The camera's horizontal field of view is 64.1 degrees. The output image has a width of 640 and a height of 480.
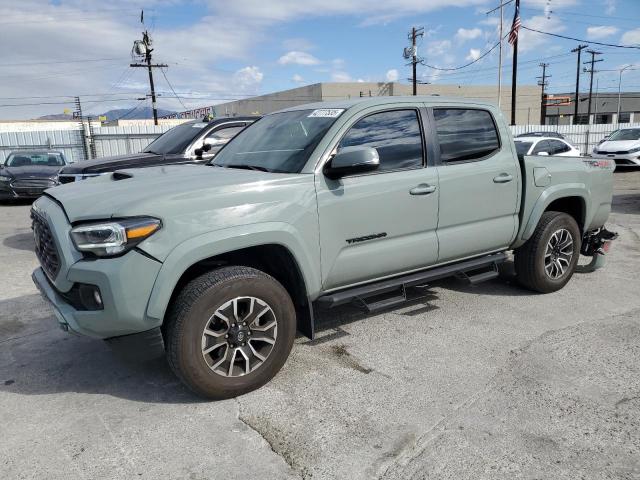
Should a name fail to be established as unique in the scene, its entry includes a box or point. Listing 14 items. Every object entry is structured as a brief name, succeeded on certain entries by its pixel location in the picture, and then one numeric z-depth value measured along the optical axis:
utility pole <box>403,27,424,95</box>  48.59
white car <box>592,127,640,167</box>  17.94
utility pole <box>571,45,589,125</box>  58.68
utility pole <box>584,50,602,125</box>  65.81
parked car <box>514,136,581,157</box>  14.00
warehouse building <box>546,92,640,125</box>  82.38
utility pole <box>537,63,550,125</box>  71.89
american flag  29.56
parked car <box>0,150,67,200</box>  12.02
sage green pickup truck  2.88
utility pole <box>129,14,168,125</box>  37.59
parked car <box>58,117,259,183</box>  7.25
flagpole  29.75
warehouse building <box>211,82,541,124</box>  64.19
